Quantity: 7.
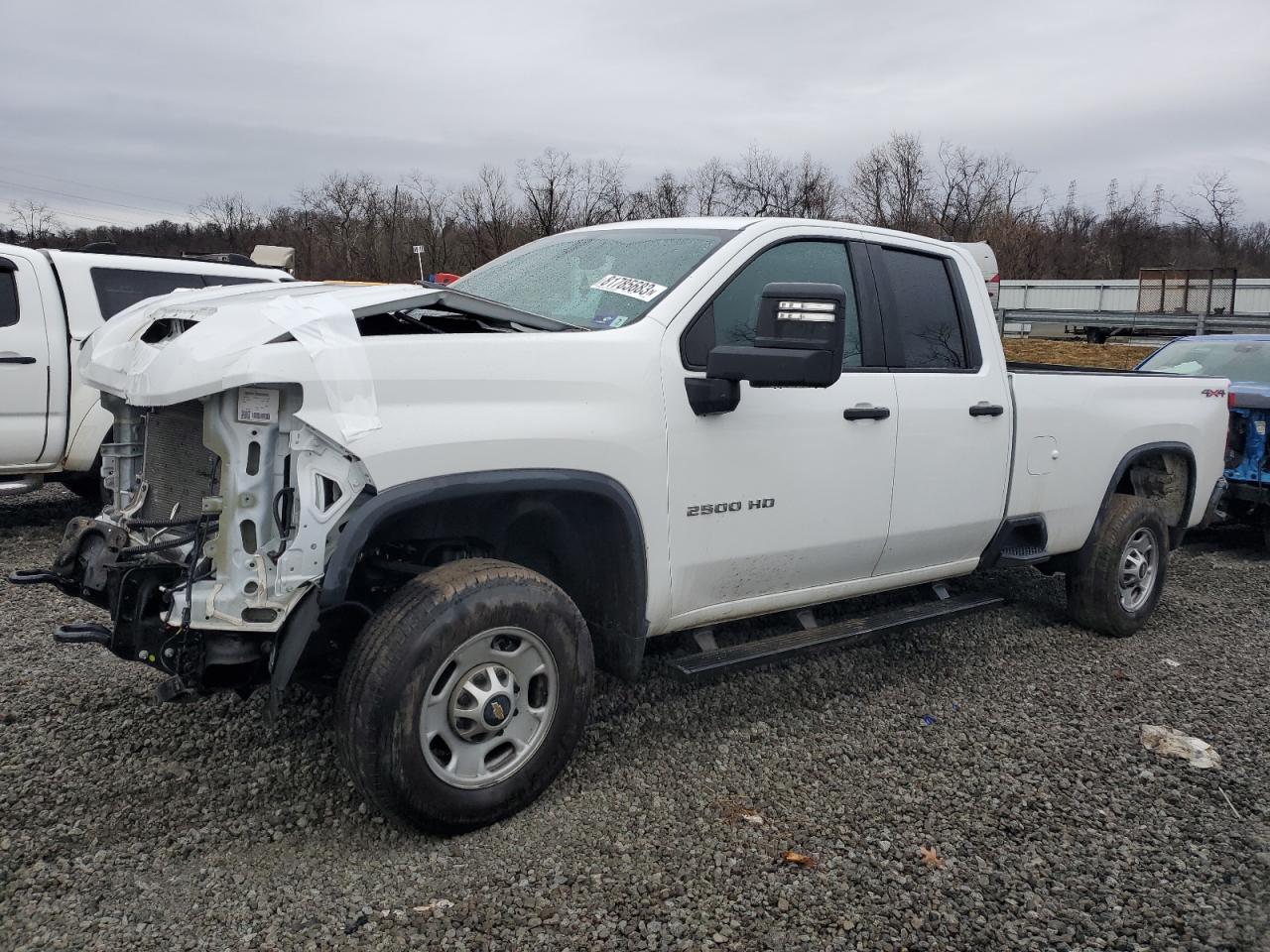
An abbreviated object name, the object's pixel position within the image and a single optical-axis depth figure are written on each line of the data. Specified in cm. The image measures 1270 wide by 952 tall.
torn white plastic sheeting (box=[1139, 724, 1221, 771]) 401
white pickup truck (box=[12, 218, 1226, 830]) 290
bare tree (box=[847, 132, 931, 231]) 4444
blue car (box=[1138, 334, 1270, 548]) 758
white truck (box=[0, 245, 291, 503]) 697
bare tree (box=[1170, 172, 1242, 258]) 6173
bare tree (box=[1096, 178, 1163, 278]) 5472
